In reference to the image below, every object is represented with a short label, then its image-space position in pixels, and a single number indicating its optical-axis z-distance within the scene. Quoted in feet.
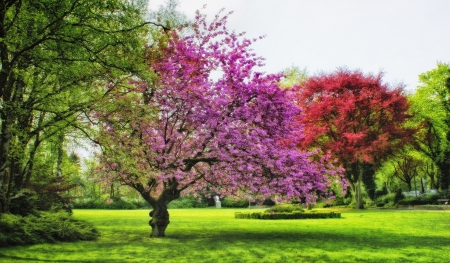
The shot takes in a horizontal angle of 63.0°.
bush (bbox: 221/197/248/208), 169.35
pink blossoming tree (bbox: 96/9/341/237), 45.27
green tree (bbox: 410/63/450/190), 135.64
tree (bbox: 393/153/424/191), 164.89
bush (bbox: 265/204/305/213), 86.93
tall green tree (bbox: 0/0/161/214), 30.40
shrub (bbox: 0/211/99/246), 39.27
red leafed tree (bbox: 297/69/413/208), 106.11
